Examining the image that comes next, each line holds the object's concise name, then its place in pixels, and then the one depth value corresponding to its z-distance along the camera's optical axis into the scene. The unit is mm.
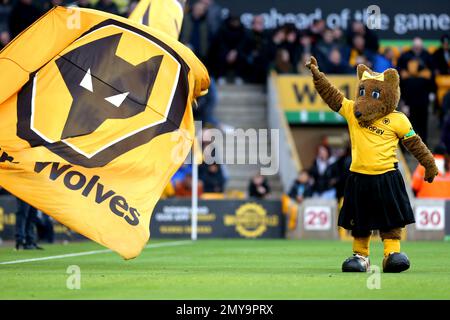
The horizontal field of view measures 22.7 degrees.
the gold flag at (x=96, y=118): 12711
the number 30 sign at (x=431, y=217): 23500
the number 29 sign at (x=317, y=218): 23797
